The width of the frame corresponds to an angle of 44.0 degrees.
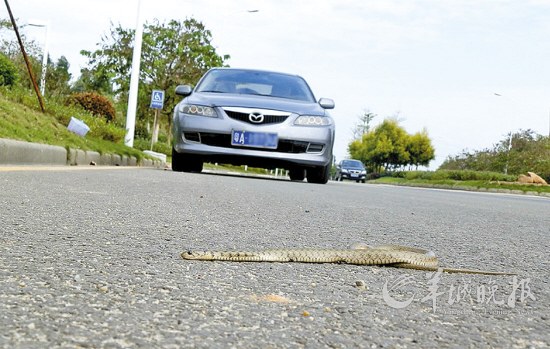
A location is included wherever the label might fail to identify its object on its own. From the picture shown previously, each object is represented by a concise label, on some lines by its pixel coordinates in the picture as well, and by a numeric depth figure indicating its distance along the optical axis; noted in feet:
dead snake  6.91
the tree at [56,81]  90.45
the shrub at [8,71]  58.13
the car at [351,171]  119.03
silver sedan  26.66
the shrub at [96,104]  81.76
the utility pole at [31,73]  27.89
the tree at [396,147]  171.83
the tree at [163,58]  106.83
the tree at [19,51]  81.55
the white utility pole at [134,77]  55.67
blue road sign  57.17
